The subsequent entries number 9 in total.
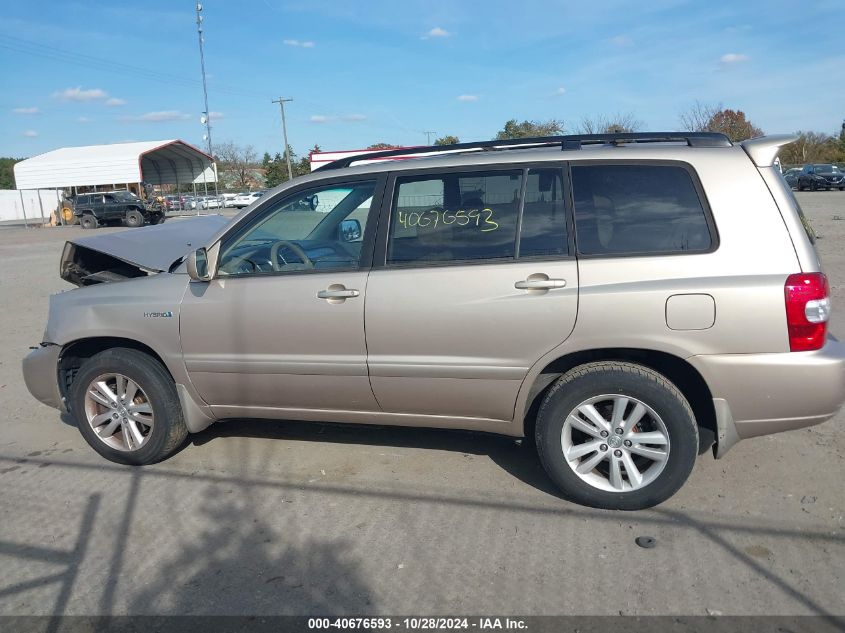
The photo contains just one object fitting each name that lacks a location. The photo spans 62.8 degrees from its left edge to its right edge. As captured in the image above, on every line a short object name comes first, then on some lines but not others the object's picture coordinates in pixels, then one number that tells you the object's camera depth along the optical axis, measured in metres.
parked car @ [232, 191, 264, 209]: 54.49
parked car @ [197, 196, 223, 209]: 54.66
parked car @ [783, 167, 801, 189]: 39.91
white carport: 41.03
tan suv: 3.36
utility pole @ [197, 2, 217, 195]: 41.65
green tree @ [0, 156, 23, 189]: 83.50
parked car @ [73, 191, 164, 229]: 36.72
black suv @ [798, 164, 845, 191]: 37.09
